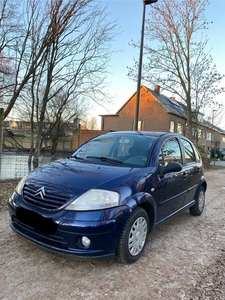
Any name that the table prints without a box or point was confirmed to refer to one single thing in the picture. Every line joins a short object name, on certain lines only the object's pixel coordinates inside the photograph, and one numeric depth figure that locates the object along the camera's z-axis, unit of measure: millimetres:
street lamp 8188
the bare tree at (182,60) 14027
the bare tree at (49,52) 7637
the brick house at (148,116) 28547
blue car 2518
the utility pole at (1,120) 6309
